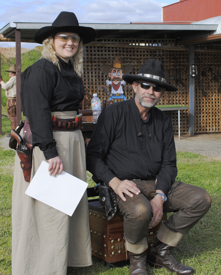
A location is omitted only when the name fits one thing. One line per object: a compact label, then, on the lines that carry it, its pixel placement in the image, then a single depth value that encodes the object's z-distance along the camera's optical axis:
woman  2.37
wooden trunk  2.86
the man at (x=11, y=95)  10.67
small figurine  9.48
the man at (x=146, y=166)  2.78
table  9.69
